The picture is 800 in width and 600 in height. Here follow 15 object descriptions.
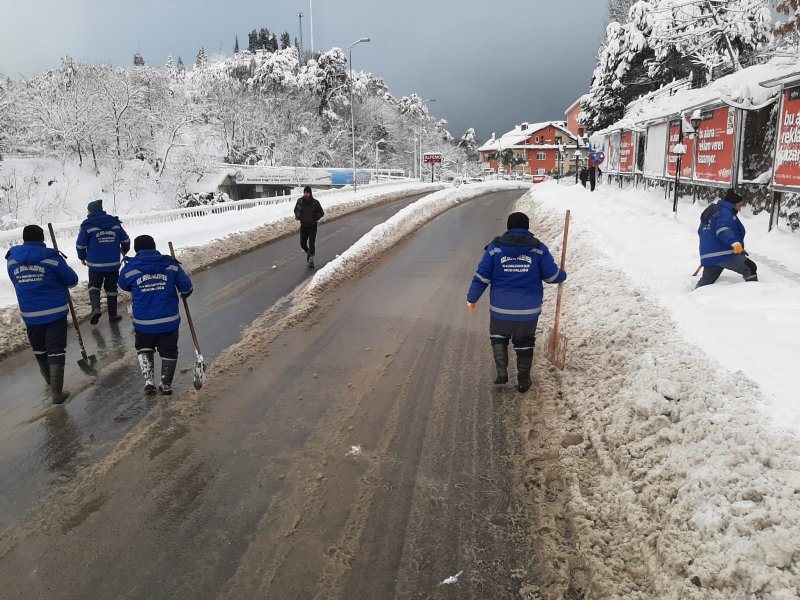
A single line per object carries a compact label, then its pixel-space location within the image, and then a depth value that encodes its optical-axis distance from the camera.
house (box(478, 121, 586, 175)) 103.88
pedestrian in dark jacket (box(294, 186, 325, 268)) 13.13
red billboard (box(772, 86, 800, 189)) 9.02
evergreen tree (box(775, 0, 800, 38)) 12.05
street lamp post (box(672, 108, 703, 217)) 13.54
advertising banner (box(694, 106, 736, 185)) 12.06
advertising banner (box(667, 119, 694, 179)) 15.00
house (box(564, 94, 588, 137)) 102.00
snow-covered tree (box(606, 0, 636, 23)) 55.41
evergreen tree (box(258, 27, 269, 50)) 146.75
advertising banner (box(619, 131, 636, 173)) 23.26
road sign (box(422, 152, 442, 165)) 65.38
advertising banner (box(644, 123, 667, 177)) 17.48
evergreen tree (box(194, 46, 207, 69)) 110.27
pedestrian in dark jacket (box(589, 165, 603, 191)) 29.11
